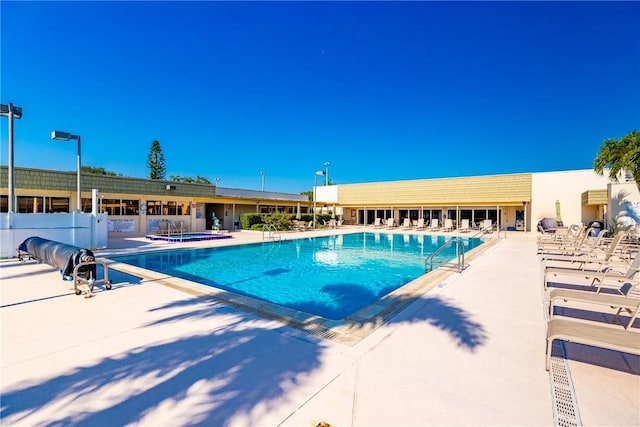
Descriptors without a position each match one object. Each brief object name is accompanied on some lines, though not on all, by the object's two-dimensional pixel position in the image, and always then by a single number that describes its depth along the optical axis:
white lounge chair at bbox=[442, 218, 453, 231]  24.81
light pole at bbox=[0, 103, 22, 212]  9.21
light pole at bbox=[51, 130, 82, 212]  9.60
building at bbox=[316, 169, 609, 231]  22.34
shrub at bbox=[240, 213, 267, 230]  22.69
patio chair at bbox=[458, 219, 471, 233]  24.11
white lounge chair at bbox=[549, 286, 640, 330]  3.58
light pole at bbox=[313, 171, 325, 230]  23.86
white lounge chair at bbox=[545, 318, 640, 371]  2.53
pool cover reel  5.59
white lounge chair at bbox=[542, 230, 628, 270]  7.08
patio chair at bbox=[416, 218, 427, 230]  25.56
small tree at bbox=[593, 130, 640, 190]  12.91
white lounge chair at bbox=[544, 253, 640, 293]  4.51
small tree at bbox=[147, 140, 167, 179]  43.83
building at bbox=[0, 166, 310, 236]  14.66
